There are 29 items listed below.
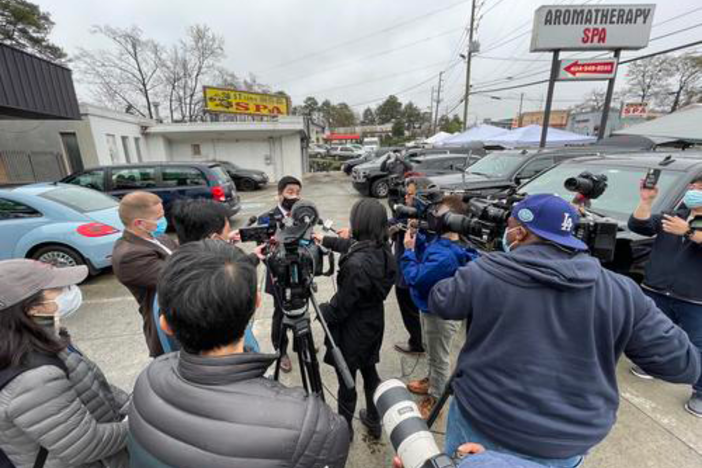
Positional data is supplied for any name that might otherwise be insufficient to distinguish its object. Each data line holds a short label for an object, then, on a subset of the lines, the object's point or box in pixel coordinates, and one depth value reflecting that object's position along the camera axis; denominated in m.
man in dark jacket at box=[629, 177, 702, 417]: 2.09
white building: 11.04
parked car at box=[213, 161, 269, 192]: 14.50
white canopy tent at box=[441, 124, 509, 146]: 16.51
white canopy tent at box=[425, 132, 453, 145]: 21.83
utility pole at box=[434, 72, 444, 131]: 43.25
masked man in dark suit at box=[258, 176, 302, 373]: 2.03
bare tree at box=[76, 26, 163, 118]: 25.84
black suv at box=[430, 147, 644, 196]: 6.01
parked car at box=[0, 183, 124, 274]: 4.21
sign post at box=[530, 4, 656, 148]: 9.38
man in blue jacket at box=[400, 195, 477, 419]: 1.76
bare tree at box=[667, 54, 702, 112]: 30.58
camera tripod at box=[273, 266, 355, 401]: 1.60
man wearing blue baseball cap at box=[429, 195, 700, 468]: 1.04
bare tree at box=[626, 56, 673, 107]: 33.92
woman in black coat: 1.87
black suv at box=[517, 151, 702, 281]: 2.74
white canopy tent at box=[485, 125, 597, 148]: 13.80
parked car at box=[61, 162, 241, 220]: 7.04
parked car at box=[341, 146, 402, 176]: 19.47
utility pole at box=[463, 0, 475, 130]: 20.50
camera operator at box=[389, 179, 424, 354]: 2.90
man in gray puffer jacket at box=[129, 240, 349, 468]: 0.73
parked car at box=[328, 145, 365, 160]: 32.12
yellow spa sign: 18.41
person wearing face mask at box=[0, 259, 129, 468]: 0.97
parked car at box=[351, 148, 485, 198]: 11.32
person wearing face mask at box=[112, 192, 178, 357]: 1.81
